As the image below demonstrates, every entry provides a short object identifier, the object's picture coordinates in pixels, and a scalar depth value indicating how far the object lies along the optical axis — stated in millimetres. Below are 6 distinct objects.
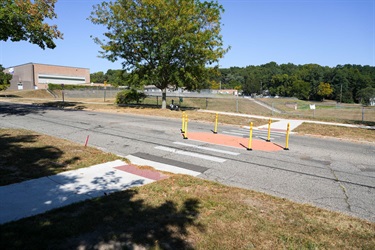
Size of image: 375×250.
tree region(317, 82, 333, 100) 119312
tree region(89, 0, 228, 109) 22609
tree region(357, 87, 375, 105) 92881
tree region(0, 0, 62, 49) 19312
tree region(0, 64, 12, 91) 59734
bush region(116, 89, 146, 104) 32450
